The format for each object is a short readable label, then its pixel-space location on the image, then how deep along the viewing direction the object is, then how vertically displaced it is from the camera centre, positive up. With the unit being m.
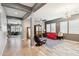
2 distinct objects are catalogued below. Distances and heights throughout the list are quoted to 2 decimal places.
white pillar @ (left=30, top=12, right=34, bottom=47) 3.60 +0.15
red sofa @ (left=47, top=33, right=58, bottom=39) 5.92 -0.89
